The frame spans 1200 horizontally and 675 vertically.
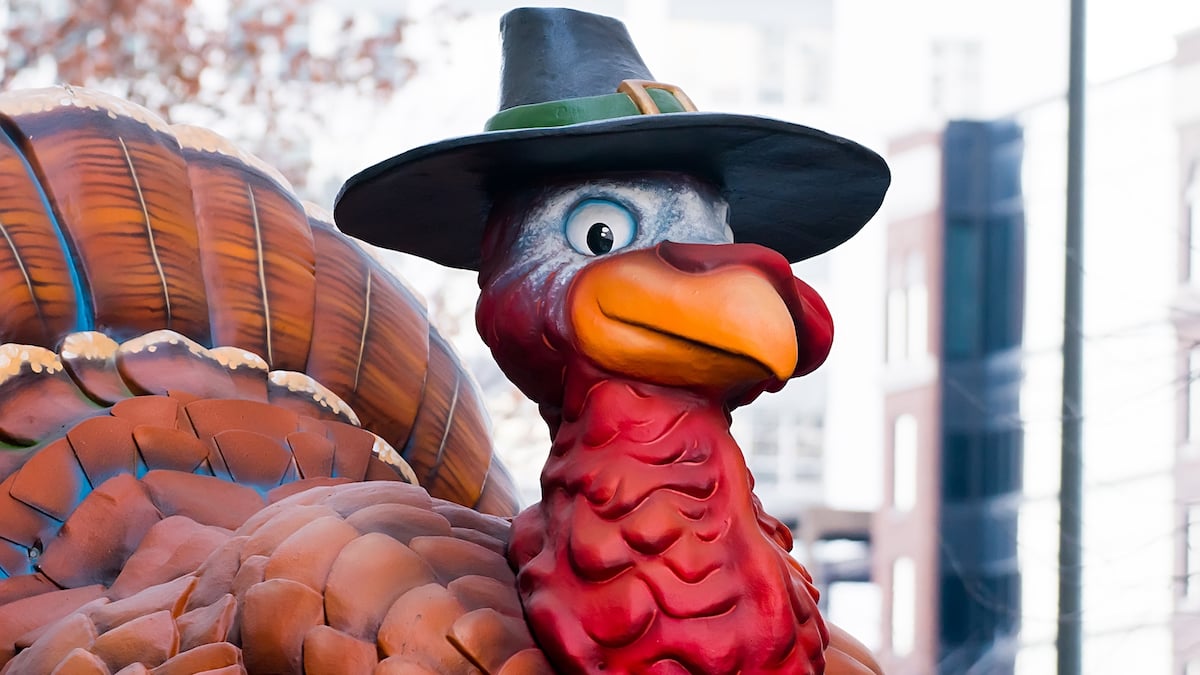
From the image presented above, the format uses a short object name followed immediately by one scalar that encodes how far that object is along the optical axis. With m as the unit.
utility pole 24.56
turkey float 16.22
